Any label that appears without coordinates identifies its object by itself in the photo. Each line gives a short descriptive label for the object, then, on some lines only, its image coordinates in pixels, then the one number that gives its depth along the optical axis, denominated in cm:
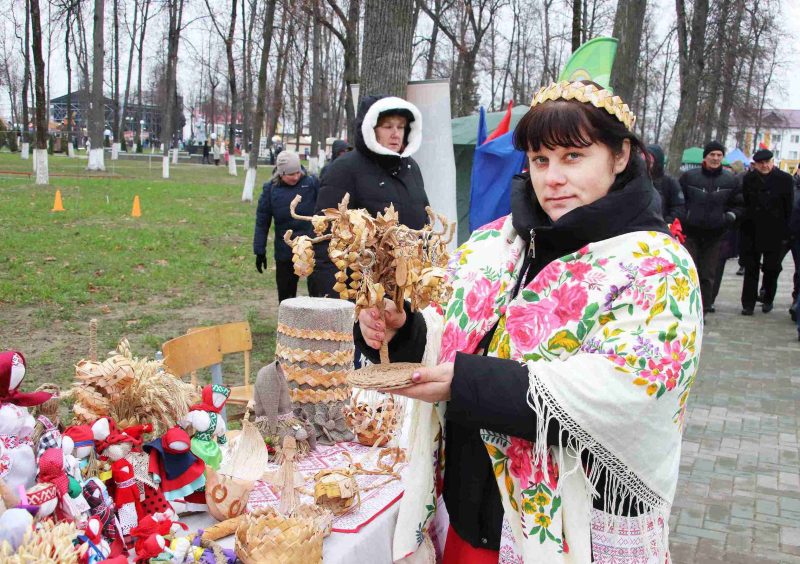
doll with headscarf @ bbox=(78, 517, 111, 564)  176
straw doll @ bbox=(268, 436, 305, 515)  229
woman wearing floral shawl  157
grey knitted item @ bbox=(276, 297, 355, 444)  305
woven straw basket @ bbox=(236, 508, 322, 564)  193
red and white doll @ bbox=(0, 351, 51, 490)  178
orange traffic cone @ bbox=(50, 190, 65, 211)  1465
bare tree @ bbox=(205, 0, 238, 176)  2773
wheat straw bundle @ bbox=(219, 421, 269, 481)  234
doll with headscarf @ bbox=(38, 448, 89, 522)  181
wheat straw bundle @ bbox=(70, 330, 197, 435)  216
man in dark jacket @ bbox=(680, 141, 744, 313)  910
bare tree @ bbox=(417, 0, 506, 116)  2503
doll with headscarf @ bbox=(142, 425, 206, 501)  217
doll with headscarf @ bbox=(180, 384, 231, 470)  234
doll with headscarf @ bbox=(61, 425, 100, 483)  194
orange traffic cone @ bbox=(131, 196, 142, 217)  1503
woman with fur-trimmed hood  428
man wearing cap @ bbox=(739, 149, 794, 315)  975
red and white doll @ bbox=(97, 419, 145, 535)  203
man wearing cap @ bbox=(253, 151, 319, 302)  669
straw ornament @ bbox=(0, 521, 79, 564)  155
